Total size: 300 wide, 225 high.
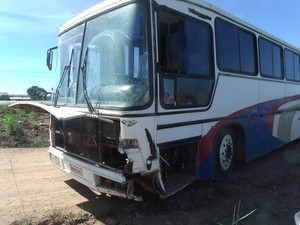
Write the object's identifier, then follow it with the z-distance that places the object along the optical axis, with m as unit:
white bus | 3.03
